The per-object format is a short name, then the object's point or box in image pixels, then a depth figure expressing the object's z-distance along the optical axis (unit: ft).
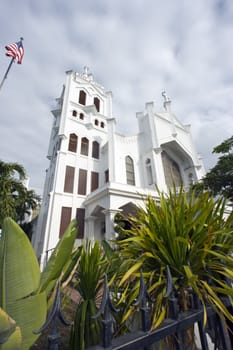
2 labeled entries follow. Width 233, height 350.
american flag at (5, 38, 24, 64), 24.63
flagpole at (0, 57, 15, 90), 23.83
